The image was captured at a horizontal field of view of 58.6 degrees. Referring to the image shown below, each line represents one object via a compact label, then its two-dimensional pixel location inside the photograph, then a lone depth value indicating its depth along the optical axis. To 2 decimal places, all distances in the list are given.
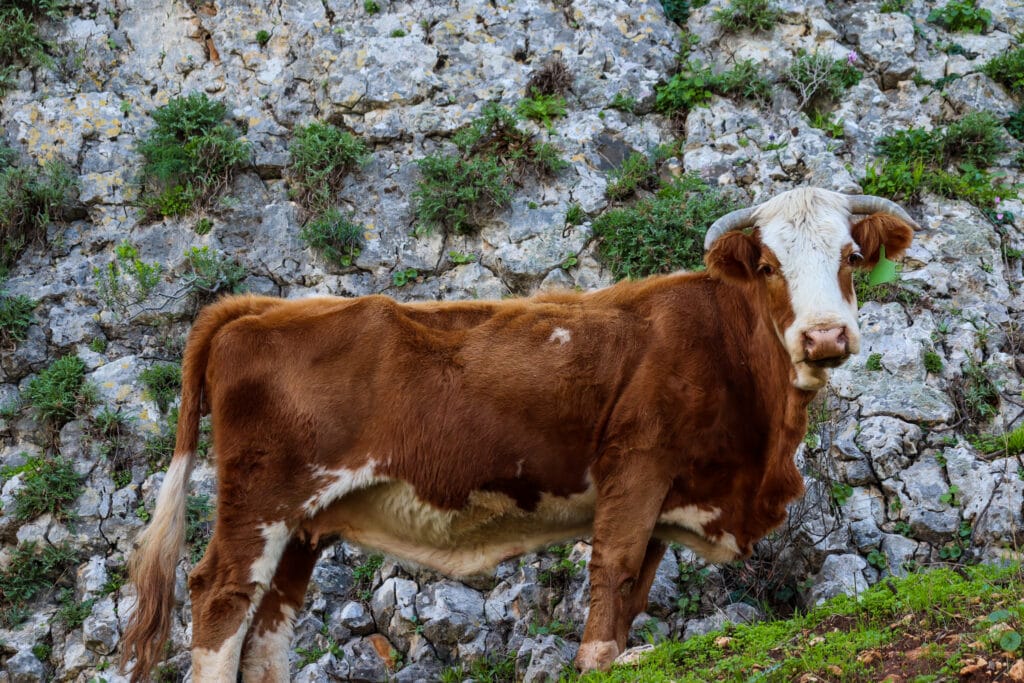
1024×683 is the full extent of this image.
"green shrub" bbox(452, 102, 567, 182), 11.52
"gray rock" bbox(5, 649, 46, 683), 8.71
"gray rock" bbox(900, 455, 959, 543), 8.49
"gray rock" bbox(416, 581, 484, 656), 8.60
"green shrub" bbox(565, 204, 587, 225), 11.12
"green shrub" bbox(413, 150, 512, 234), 11.12
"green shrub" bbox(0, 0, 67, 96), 12.33
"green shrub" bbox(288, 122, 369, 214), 11.49
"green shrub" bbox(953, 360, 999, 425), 9.33
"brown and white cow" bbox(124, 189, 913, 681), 6.79
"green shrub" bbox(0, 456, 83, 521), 9.40
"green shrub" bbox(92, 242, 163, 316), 10.78
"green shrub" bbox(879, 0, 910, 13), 13.17
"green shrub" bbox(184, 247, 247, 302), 10.76
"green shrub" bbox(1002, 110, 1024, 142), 11.90
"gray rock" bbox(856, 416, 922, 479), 8.96
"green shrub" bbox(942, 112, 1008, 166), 11.38
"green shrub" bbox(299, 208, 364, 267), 11.01
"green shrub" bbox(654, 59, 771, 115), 12.32
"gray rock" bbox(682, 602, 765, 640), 8.05
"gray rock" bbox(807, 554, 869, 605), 8.18
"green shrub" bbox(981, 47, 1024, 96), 12.22
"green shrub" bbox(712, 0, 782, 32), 12.85
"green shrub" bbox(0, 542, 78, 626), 9.09
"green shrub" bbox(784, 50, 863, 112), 12.22
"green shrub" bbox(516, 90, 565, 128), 12.02
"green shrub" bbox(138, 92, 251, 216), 11.41
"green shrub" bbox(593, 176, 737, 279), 10.45
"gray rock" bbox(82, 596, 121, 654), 8.76
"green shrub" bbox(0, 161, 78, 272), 11.24
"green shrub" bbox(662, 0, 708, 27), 13.43
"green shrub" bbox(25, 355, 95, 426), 10.03
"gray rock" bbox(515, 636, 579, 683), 7.04
